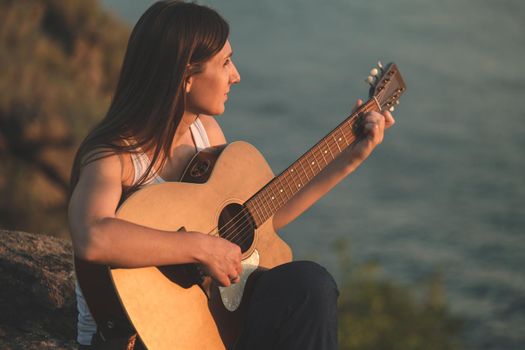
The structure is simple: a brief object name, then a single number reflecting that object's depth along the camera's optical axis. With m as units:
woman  4.42
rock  5.67
